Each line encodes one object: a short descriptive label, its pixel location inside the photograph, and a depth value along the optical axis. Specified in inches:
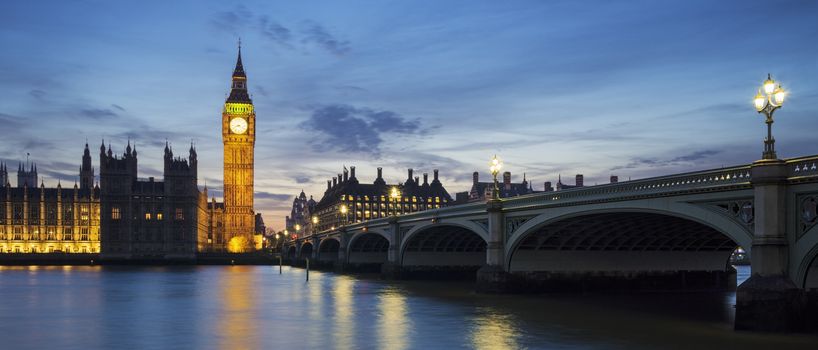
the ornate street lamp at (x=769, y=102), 1274.6
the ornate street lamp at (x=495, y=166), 2171.3
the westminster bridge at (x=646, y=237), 1254.9
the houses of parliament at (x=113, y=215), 6934.1
